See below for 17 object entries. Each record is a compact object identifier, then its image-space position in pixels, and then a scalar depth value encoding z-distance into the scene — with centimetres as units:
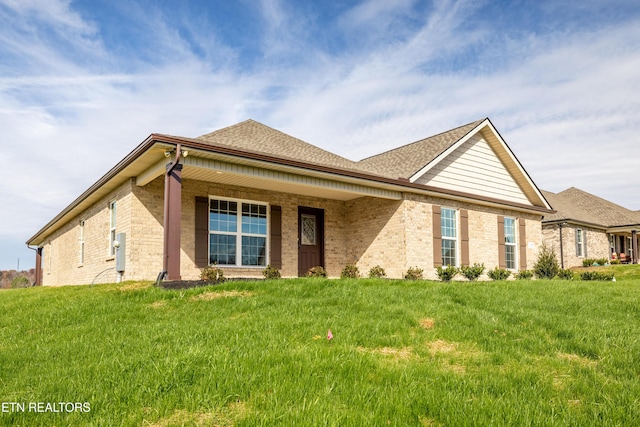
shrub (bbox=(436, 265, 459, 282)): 1366
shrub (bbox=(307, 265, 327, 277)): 1364
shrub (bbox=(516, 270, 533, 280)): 1706
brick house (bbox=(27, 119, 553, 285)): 1129
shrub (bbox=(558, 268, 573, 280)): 1593
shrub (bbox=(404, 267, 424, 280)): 1361
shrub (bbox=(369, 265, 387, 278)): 1419
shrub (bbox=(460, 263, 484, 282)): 1482
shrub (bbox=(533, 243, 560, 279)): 1700
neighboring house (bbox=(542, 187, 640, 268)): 2364
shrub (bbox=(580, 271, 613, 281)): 1517
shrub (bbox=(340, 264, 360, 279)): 1416
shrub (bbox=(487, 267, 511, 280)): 1625
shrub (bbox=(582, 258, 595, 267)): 2352
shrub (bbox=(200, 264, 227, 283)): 1116
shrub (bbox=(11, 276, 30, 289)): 2992
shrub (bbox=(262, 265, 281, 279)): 1278
